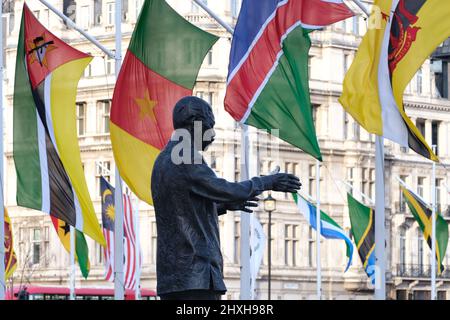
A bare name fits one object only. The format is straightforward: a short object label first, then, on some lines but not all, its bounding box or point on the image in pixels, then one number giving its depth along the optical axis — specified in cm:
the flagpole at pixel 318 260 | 6356
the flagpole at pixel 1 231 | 3321
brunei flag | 2398
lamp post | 5578
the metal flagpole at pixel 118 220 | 3536
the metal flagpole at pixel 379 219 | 2714
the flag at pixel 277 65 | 2606
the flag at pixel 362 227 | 5434
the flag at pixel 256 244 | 5481
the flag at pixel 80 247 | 5728
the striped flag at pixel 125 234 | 5378
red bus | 7256
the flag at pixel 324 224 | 5694
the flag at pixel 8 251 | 4459
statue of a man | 1381
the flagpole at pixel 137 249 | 5965
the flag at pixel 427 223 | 5575
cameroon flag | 3008
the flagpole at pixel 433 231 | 5881
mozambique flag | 3128
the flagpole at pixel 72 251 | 6178
